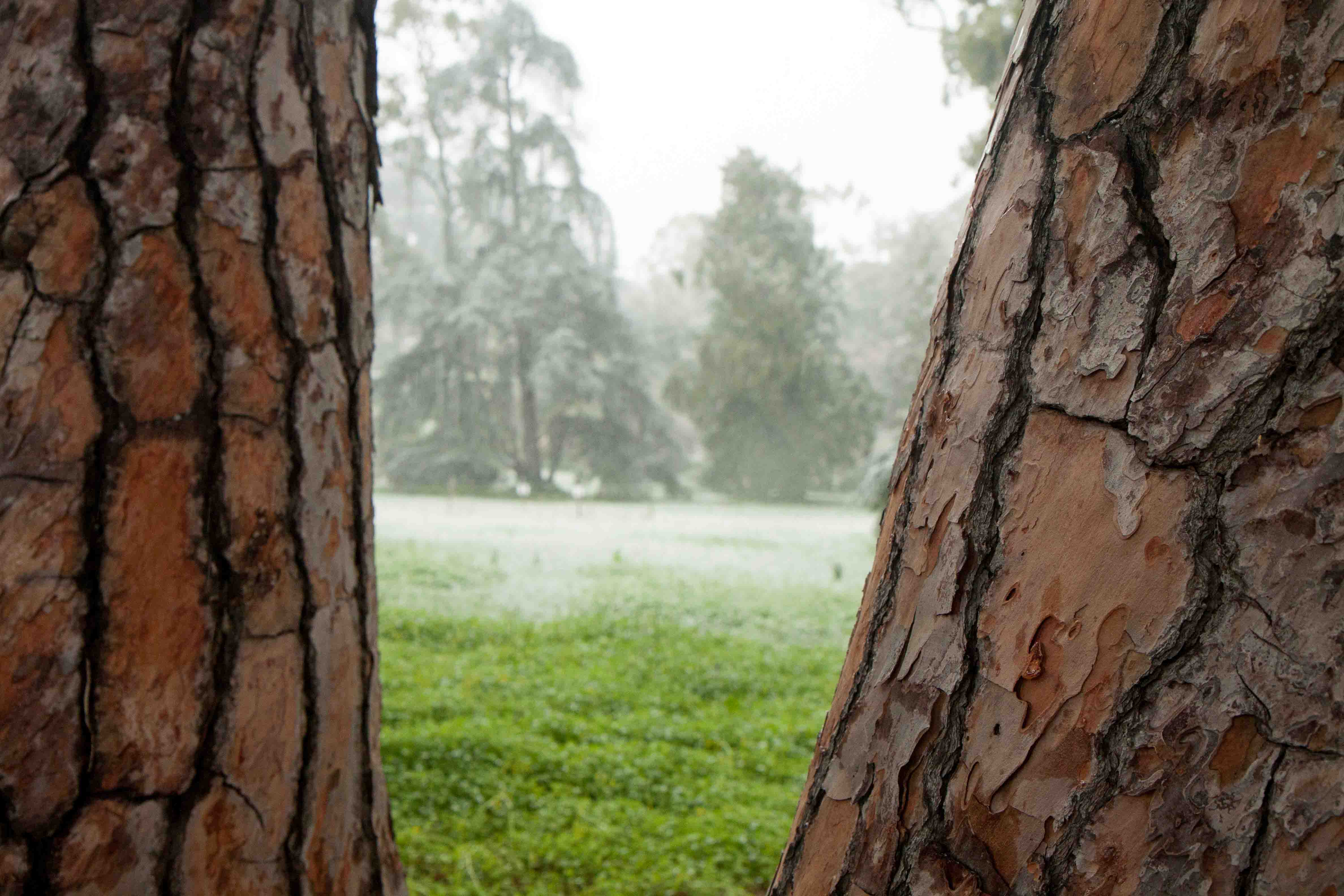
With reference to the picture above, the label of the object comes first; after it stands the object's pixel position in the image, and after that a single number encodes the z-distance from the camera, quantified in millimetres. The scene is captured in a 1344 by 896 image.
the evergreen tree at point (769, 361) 17328
